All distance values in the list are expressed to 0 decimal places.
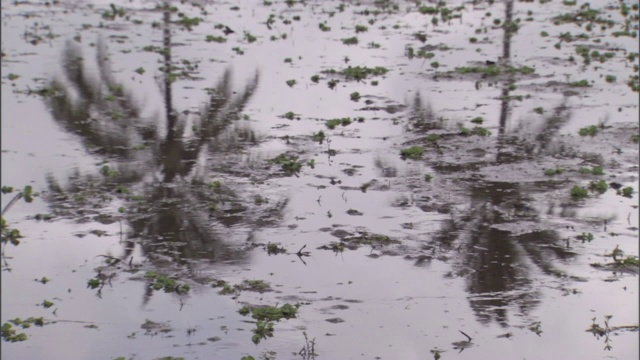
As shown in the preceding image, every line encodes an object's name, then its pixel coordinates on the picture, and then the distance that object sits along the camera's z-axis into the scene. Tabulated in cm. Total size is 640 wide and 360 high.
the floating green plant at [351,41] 1972
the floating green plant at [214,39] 1972
